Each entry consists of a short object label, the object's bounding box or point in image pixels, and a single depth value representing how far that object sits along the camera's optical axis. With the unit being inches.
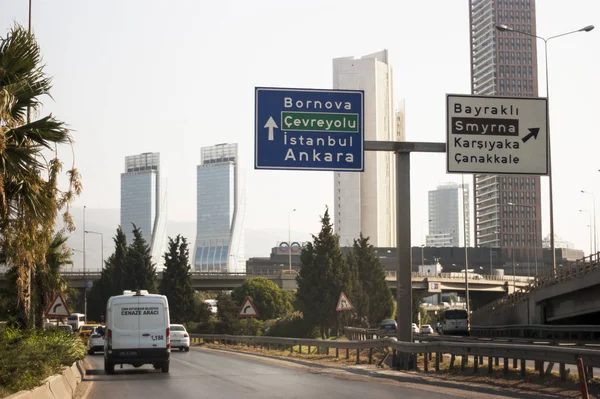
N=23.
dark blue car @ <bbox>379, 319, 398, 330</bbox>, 2677.2
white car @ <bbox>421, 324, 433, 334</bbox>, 3427.4
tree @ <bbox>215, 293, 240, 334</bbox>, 2989.7
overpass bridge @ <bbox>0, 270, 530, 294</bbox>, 4424.2
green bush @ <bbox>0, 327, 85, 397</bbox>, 468.4
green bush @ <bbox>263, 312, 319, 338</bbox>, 3004.4
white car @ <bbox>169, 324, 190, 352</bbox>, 1785.2
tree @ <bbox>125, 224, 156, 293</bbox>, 4067.4
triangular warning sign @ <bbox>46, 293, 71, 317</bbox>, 1422.2
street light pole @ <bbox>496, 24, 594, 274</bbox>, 1968.0
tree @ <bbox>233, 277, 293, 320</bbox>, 4586.6
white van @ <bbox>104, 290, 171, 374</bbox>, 1027.3
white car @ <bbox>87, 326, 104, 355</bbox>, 1744.6
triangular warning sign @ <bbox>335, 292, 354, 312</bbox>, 1418.1
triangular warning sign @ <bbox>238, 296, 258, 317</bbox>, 1651.1
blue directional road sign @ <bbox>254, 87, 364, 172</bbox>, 975.0
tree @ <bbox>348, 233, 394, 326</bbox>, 3737.7
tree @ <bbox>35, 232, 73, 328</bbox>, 1911.9
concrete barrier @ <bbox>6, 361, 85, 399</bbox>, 469.9
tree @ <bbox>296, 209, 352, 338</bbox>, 3061.0
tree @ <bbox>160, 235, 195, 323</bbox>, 3673.7
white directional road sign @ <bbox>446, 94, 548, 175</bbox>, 986.1
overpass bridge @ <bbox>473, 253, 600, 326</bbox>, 1836.9
